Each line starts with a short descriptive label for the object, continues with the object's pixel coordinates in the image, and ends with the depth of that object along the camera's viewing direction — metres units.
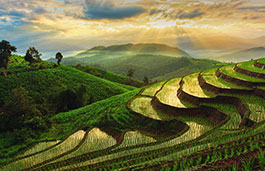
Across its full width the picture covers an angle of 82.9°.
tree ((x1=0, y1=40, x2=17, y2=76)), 29.55
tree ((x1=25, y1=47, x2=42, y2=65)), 38.66
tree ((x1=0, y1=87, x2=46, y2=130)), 17.67
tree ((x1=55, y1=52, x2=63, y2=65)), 41.91
